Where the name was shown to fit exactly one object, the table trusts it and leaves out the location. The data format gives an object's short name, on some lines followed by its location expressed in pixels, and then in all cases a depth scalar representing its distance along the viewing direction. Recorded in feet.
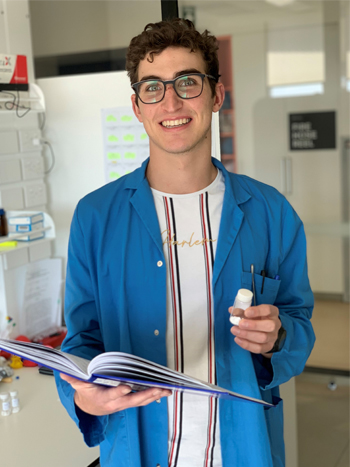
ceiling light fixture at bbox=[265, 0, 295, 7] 12.80
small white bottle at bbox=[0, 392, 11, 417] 5.60
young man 4.09
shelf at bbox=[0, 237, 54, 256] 6.97
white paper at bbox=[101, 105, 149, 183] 7.63
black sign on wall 12.97
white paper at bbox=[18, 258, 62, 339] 7.75
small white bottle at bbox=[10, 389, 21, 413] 5.68
